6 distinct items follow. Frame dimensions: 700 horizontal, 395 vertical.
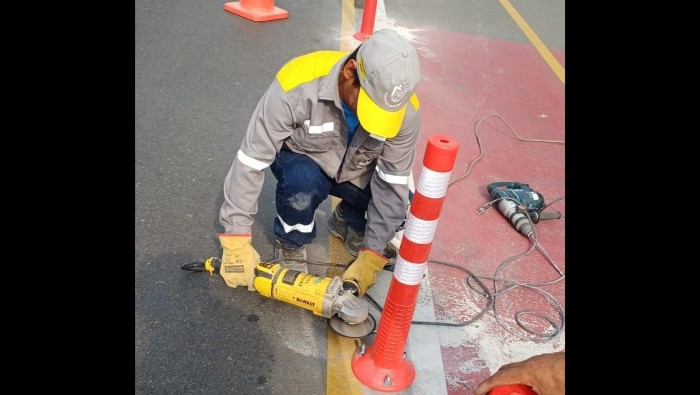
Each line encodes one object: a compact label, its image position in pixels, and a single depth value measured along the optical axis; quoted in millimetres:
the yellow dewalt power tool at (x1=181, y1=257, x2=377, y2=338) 3047
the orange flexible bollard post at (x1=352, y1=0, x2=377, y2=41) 7094
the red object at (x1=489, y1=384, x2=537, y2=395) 2191
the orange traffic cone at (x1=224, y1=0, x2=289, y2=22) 7574
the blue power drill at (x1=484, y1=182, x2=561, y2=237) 4234
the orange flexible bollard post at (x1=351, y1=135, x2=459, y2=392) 2424
